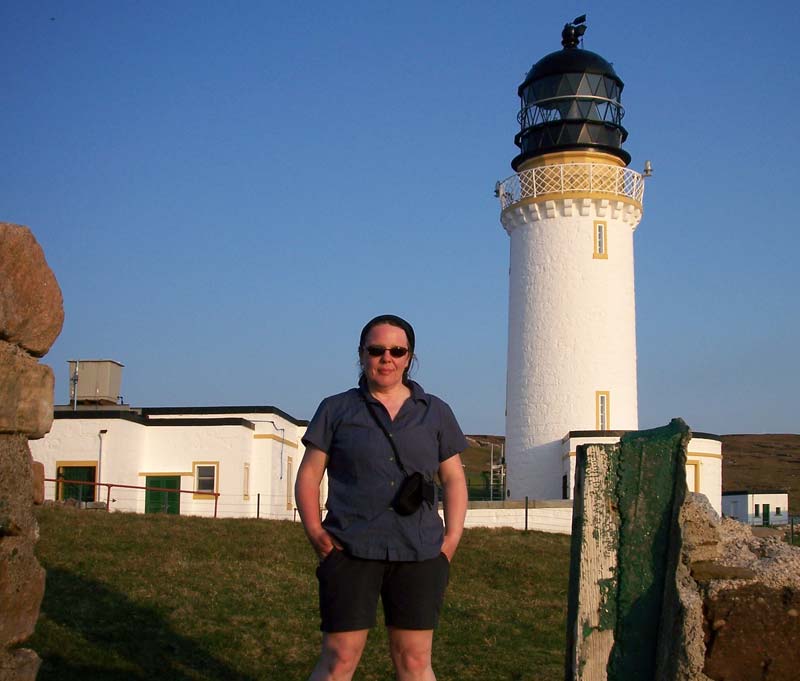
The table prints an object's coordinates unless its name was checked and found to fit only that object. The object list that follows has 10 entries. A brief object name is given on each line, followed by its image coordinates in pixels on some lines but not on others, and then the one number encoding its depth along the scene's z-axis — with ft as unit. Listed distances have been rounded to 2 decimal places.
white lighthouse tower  86.38
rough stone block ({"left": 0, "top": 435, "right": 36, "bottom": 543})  13.47
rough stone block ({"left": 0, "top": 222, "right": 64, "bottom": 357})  13.69
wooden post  12.25
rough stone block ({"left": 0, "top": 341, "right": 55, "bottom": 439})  13.62
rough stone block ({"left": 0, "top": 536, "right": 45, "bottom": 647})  13.44
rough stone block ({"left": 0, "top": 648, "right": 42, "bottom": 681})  13.39
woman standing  13.44
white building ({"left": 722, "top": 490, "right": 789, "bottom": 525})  119.65
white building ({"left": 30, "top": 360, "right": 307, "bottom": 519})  79.00
